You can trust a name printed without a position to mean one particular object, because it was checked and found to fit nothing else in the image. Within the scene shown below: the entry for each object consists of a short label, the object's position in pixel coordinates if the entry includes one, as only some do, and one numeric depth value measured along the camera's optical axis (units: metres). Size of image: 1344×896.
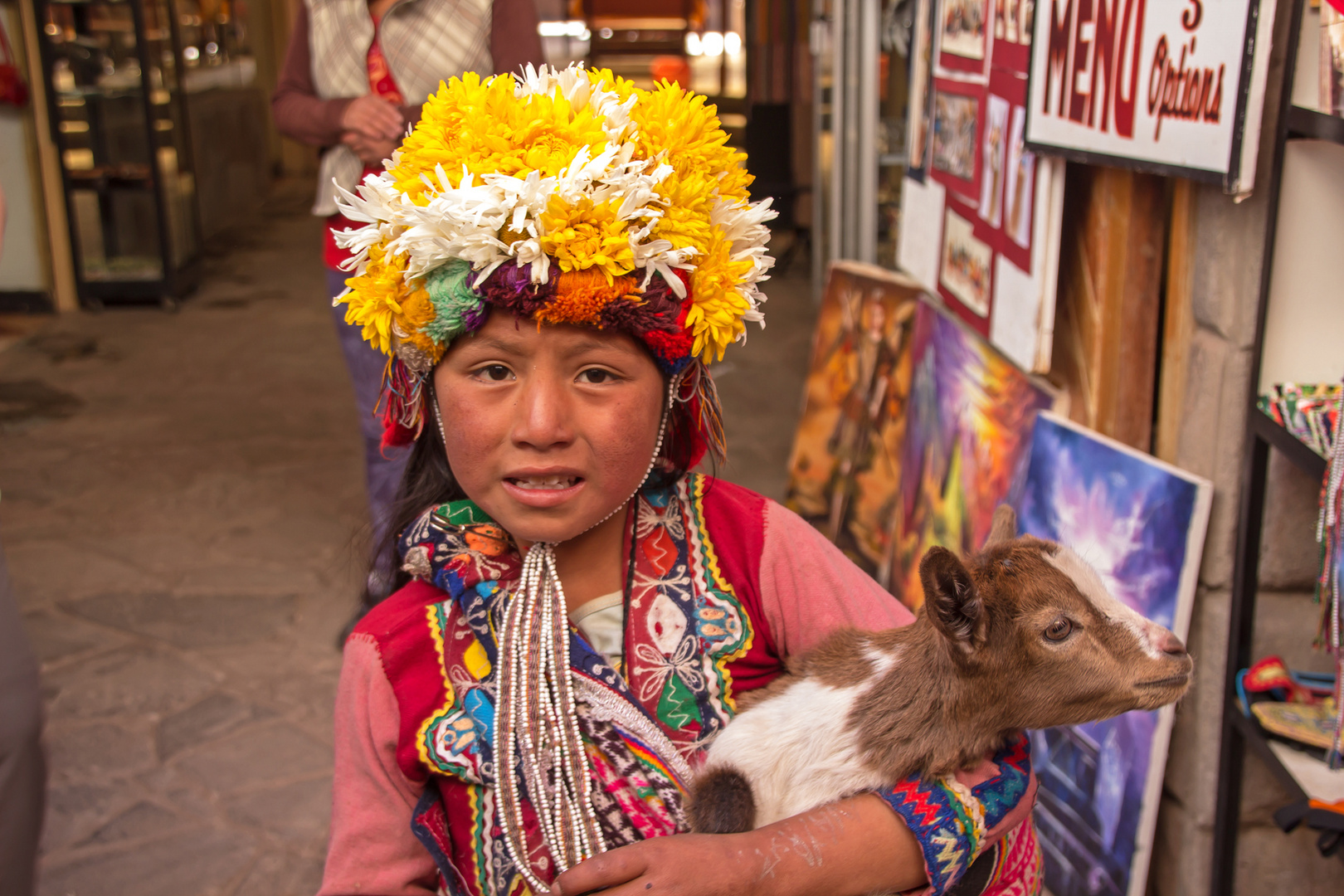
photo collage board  2.79
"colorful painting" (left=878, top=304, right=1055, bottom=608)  3.14
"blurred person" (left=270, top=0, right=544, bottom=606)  3.08
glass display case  8.27
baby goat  1.31
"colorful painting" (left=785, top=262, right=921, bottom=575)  4.02
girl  1.29
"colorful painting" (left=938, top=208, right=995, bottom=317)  3.22
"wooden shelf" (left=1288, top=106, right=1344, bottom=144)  1.75
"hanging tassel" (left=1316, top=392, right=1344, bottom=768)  1.77
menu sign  1.95
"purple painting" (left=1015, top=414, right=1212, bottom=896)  2.34
